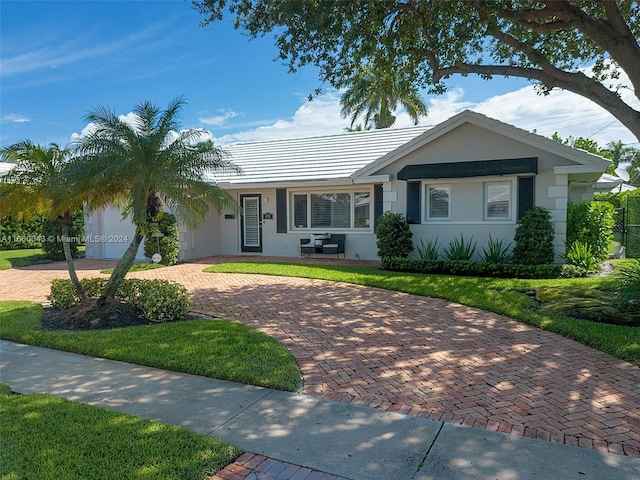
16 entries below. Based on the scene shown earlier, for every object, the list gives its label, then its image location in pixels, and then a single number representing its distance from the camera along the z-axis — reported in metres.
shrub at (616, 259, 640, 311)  6.69
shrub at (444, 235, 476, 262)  12.08
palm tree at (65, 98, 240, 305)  6.65
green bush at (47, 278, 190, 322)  7.04
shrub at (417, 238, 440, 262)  12.29
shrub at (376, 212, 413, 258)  12.55
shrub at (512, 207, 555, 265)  10.91
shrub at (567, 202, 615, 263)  11.98
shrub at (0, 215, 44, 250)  19.36
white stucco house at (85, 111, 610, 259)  11.48
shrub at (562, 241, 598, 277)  11.07
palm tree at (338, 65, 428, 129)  30.16
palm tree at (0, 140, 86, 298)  7.13
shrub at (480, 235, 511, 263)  11.61
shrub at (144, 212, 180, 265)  14.30
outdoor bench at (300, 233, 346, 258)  14.66
